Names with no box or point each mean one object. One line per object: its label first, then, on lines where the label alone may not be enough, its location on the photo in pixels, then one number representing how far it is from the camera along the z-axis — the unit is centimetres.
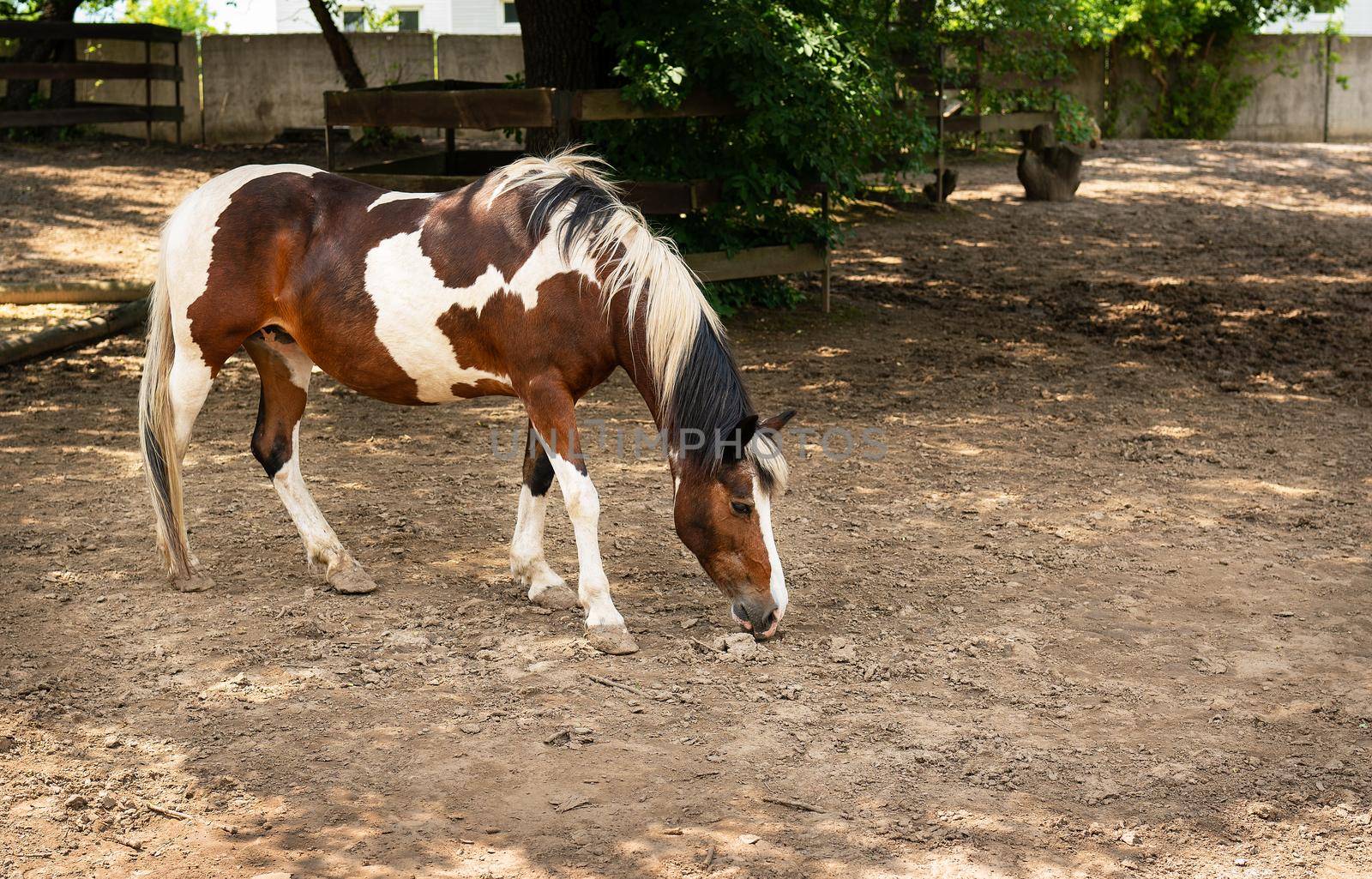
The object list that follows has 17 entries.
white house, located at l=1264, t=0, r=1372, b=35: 2978
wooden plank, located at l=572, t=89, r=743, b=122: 845
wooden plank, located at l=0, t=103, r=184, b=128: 1575
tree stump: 1469
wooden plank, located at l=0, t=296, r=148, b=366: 834
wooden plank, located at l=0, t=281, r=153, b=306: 941
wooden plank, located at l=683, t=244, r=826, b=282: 908
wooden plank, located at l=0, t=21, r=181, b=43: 1611
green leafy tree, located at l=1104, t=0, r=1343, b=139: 2020
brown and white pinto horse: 439
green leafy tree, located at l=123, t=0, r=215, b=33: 2478
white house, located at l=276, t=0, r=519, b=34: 2991
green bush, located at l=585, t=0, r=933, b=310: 861
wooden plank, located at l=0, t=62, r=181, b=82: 1588
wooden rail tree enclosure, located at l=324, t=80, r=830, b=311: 844
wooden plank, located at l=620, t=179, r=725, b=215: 866
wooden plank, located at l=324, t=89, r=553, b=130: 841
